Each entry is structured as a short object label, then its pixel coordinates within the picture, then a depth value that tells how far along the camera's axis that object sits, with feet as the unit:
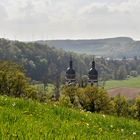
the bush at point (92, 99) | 320.70
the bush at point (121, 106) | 346.13
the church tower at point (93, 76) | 494.59
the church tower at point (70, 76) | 505.41
